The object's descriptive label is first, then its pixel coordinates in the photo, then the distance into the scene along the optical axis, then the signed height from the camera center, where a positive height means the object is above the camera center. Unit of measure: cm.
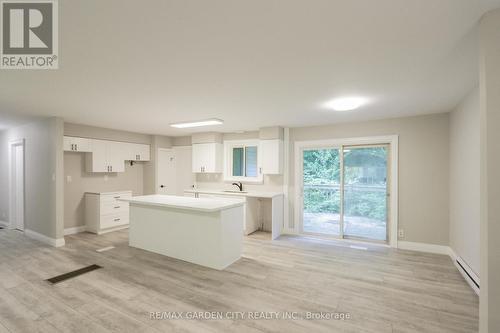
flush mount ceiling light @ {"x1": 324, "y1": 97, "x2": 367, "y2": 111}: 312 +90
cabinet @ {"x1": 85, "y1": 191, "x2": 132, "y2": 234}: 505 -104
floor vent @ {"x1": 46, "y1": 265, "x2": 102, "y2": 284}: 291 -145
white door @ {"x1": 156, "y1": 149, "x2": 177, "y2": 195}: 653 -20
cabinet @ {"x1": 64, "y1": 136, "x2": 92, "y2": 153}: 474 +48
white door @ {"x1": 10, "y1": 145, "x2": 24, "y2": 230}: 510 -46
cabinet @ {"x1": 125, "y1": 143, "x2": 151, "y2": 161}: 592 +39
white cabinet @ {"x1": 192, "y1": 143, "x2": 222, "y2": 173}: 592 +22
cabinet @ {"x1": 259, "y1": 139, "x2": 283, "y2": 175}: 509 +21
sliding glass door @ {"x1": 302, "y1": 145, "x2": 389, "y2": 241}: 455 -56
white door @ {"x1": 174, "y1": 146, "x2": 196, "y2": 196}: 673 -9
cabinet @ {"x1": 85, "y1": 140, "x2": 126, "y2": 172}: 521 +23
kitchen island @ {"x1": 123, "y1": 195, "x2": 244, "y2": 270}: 330 -100
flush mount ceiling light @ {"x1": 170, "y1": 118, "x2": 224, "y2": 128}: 441 +87
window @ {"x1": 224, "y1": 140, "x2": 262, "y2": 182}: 571 +12
